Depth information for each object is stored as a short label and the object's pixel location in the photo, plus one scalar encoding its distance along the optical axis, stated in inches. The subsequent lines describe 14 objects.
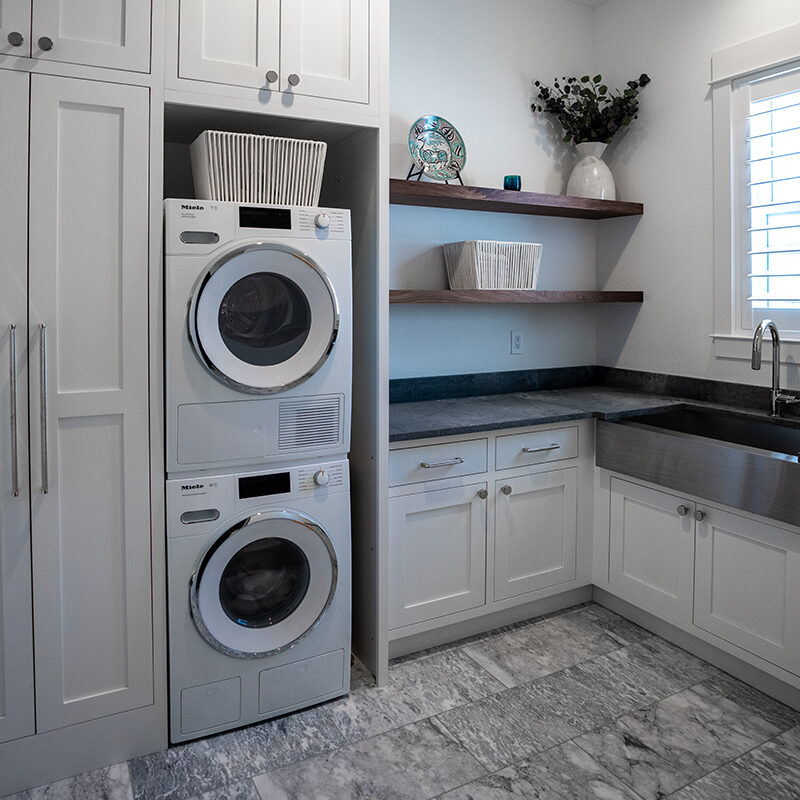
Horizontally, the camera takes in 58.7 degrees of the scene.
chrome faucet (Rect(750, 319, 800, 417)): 100.3
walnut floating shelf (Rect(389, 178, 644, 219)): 105.0
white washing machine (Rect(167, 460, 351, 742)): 78.7
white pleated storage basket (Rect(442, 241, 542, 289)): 112.5
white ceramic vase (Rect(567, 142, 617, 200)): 125.2
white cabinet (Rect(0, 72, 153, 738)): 68.9
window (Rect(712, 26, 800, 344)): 105.0
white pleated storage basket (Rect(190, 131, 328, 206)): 77.7
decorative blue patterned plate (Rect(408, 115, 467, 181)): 109.7
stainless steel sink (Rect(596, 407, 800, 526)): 86.3
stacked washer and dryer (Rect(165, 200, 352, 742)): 75.5
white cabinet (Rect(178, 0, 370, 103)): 74.5
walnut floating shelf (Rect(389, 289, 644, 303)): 106.2
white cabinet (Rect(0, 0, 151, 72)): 66.3
